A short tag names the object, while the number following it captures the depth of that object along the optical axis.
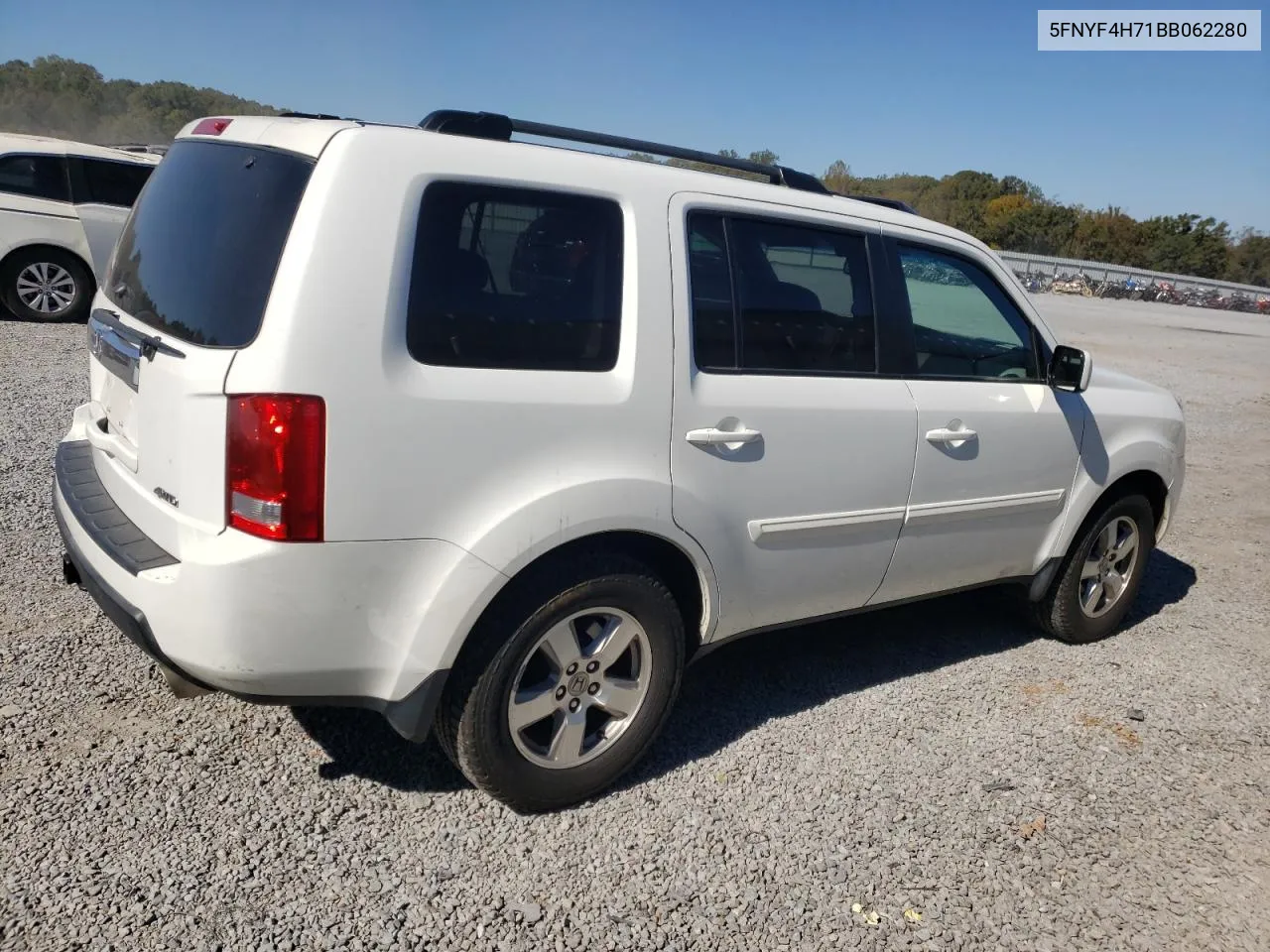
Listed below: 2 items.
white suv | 2.40
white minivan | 9.78
